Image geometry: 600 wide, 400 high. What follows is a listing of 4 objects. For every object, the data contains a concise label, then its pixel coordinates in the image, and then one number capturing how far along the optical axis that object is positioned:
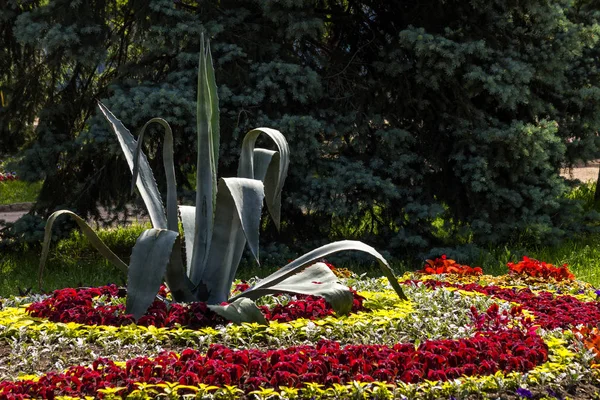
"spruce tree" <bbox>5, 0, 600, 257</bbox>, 14.61
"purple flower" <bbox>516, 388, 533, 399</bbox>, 6.44
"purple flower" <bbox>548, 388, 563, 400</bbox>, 6.56
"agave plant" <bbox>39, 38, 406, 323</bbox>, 7.90
